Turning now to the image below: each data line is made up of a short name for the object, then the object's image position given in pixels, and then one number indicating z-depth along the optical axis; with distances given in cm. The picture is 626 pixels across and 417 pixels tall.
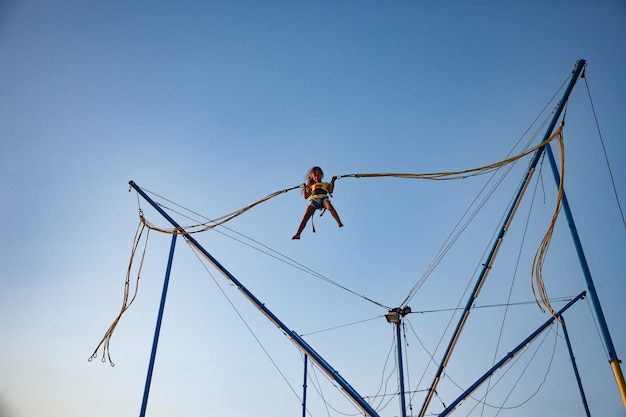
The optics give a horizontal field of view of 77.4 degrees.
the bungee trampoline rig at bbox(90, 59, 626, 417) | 724
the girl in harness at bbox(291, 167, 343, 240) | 915
